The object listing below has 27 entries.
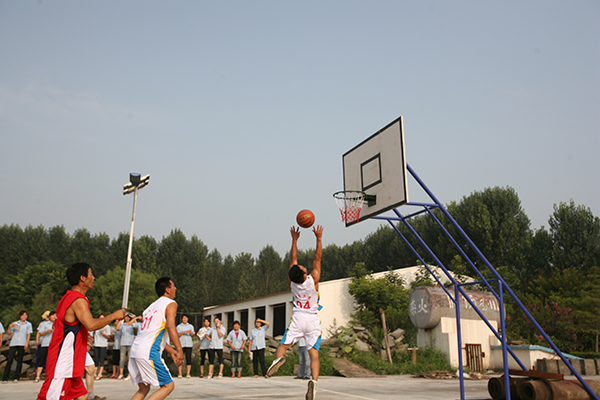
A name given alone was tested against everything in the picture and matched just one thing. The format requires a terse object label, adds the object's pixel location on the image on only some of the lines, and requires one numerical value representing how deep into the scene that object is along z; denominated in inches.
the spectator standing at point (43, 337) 523.5
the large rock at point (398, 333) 825.6
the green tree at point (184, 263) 2062.0
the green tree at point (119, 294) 1524.4
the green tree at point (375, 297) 1039.0
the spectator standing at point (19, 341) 532.7
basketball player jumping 285.5
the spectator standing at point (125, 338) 580.1
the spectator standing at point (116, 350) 599.5
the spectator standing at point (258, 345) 596.7
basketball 333.4
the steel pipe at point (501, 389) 313.7
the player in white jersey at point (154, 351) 208.2
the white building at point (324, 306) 1100.5
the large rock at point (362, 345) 769.6
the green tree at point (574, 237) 1467.8
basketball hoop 407.8
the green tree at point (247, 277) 2198.6
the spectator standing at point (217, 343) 590.2
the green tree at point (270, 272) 2285.9
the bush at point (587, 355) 826.8
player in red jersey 188.5
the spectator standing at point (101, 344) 570.9
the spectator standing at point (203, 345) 596.7
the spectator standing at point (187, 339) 586.6
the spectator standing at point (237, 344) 593.3
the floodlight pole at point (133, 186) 760.3
